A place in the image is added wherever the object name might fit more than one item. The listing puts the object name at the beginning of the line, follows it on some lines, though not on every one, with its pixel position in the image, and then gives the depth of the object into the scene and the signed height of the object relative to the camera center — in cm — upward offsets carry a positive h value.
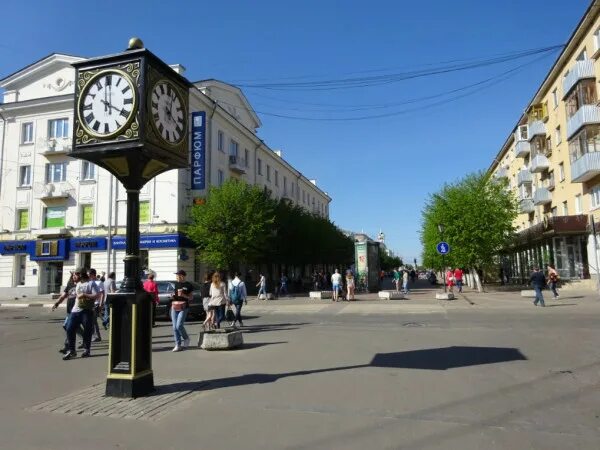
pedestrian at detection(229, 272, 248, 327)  1598 -34
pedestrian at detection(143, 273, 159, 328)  1293 +6
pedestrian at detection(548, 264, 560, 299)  2380 -4
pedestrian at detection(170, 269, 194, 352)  1095 -57
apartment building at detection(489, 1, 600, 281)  3066 +882
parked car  1911 -65
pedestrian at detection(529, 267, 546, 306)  2092 -18
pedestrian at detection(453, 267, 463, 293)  3578 +24
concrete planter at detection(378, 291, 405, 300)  2755 -80
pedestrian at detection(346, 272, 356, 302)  2818 -24
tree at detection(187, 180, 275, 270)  3198 +375
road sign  2745 +176
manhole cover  1505 -134
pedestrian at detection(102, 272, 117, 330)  1459 +0
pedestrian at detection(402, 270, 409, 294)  3309 +4
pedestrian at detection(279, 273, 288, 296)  3605 -19
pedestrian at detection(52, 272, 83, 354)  1056 -18
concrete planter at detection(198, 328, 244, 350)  1048 -115
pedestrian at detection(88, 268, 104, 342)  1209 -42
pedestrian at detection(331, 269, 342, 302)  2780 -11
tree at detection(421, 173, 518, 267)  3394 +412
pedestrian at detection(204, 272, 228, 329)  1301 -34
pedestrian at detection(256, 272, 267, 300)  3027 -20
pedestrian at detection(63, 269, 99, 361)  1039 -54
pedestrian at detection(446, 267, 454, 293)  3062 +4
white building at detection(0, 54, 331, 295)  3491 +664
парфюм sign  3419 +946
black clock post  649 +192
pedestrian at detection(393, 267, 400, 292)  3419 +33
